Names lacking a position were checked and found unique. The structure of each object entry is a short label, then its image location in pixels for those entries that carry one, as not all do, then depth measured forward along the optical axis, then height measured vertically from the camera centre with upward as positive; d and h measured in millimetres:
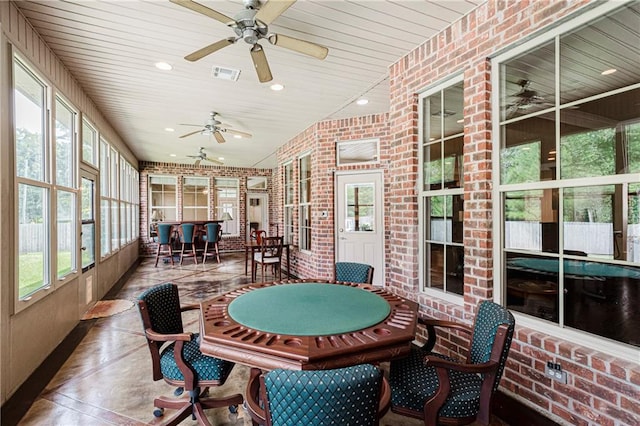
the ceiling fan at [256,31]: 1934 +1315
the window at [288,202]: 6861 +292
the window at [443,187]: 2709 +242
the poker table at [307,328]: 1366 -613
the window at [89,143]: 4120 +1075
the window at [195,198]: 10168 +582
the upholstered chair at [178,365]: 1808 -932
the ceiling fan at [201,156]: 7512 +1507
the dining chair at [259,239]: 6320 -543
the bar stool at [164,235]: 7801 -518
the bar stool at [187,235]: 7902 -536
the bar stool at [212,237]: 8188 -611
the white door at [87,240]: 3895 -335
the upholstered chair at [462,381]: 1446 -918
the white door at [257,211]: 11203 +131
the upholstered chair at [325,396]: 1000 -619
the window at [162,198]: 9674 +567
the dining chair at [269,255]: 5828 -826
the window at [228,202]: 10656 +457
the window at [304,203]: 5995 +231
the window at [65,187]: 3215 +321
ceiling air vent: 3298 +1607
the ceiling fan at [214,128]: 4966 +1503
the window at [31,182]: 2445 +300
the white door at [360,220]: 4934 -111
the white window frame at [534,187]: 1681 +109
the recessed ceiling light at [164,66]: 3191 +1626
